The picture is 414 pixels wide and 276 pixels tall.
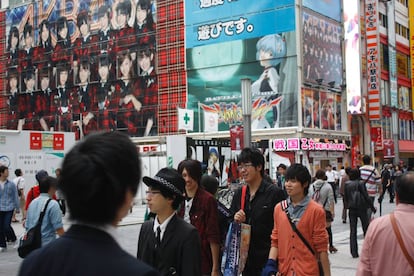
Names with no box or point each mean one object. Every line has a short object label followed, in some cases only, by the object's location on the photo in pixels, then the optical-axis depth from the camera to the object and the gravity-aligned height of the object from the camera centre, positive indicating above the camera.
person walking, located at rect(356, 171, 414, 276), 3.64 -0.65
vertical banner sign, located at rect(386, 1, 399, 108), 43.80 +6.63
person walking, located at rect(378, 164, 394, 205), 25.06 -1.78
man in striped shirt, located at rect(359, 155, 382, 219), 11.33 -0.75
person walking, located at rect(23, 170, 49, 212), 10.61 -0.84
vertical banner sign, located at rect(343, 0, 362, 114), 37.94 +5.84
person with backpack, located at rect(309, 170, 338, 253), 10.16 -0.96
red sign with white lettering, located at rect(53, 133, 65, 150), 22.71 +0.30
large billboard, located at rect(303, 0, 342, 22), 36.88 +9.12
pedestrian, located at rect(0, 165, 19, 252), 11.73 -1.11
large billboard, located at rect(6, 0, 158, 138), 42.50 +6.17
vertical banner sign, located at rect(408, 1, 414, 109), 45.68 +8.62
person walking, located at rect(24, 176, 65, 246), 6.27 -0.77
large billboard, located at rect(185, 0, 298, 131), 35.69 +5.55
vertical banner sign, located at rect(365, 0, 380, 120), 39.34 +5.87
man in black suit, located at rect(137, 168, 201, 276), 3.30 -0.54
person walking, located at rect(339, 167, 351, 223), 15.93 -2.13
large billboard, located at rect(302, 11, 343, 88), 36.06 +6.13
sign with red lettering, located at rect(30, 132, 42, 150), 21.69 +0.34
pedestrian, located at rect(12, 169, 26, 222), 17.32 -1.01
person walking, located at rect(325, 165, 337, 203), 24.23 -1.49
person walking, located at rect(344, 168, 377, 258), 10.08 -1.12
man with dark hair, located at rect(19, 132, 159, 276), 1.69 -0.21
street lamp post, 11.30 +0.76
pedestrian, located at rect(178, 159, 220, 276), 4.82 -0.60
